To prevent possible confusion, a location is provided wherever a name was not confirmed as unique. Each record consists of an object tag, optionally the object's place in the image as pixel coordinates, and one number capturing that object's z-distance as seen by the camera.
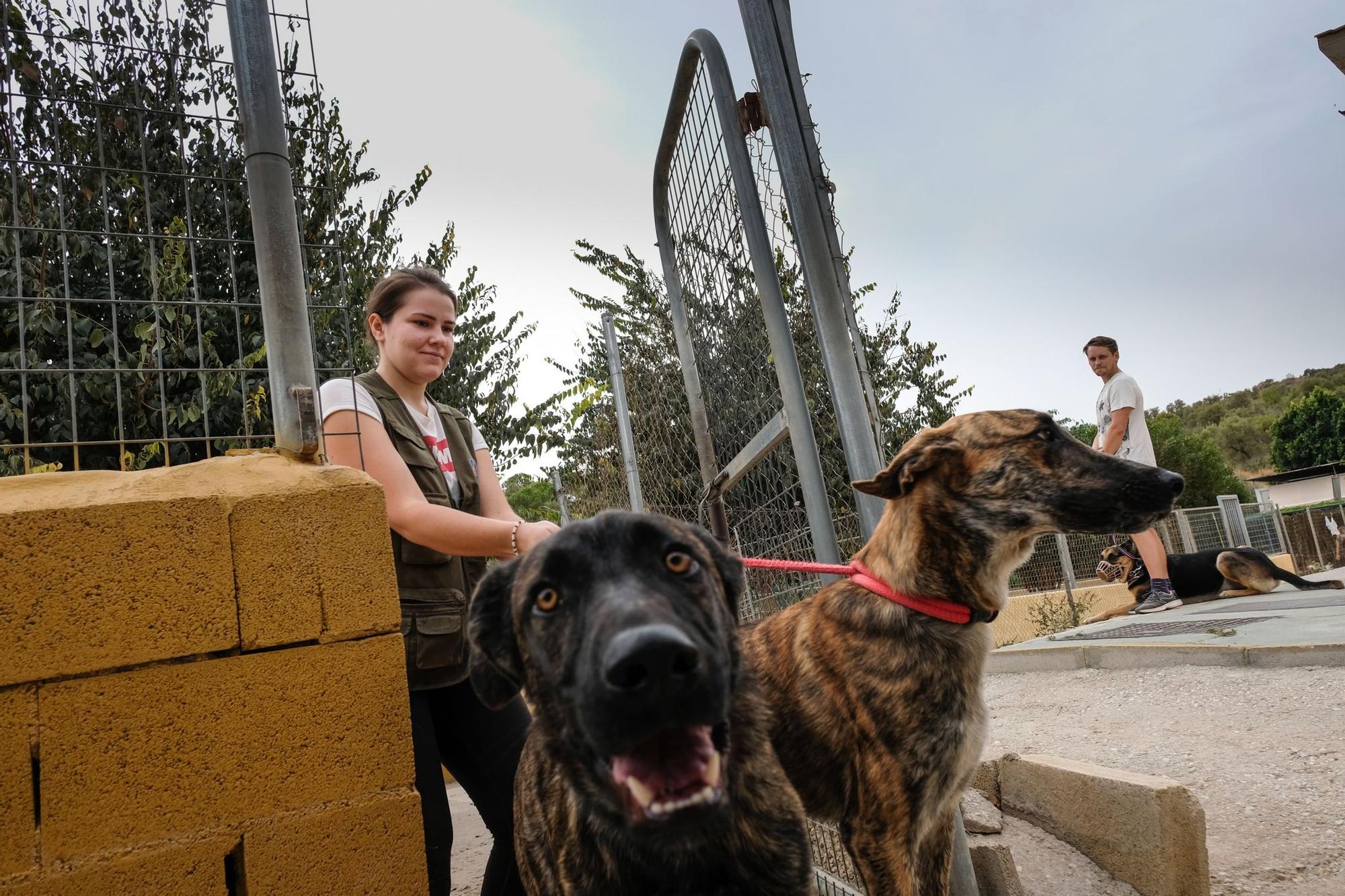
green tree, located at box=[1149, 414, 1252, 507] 39.50
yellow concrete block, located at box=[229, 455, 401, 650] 2.21
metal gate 3.28
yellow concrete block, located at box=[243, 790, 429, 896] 2.07
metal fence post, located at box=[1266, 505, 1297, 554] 18.37
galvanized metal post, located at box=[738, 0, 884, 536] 2.98
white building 46.50
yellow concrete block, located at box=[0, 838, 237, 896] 1.93
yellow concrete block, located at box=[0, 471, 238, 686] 1.98
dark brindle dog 1.42
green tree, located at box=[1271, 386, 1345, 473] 57.19
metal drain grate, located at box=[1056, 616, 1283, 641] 6.28
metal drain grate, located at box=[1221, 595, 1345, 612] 7.22
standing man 6.88
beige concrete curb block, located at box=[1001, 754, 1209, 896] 2.64
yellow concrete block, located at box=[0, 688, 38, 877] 1.89
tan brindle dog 2.14
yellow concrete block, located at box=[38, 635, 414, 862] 1.97
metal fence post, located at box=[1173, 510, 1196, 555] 13.82
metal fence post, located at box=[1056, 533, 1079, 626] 10.72
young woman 2.35
